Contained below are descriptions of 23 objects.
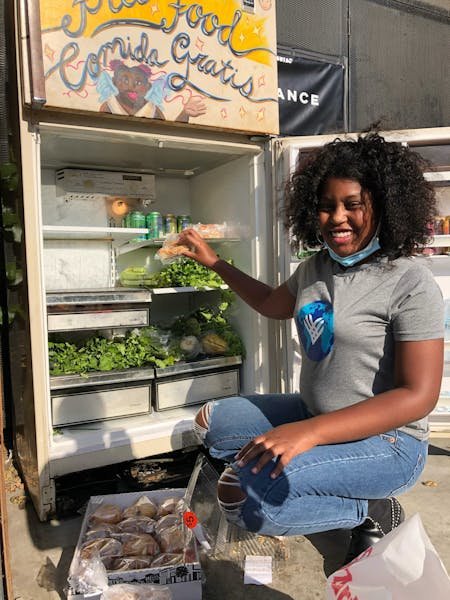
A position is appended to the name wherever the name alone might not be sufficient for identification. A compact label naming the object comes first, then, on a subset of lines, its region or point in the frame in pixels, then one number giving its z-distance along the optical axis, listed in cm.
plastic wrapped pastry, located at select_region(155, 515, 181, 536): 200
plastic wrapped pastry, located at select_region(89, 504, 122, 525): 205
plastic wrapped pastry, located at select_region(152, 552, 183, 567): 179
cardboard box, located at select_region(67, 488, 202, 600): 166
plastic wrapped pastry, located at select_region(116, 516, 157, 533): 200
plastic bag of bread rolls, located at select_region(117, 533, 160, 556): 186
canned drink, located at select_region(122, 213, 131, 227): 312
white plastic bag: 105
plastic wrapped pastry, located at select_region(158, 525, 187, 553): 190
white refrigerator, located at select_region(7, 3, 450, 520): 221
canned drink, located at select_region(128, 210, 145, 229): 308
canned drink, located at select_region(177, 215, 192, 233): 325
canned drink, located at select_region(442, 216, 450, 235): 277
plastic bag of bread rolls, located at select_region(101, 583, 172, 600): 158
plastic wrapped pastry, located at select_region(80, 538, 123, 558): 179
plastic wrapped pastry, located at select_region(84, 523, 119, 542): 193
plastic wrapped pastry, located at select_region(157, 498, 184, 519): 213
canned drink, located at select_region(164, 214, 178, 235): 321
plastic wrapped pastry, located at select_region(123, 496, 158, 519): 212
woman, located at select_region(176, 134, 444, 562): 130
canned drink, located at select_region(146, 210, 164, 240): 307
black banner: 450
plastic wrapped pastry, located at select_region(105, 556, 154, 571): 175
